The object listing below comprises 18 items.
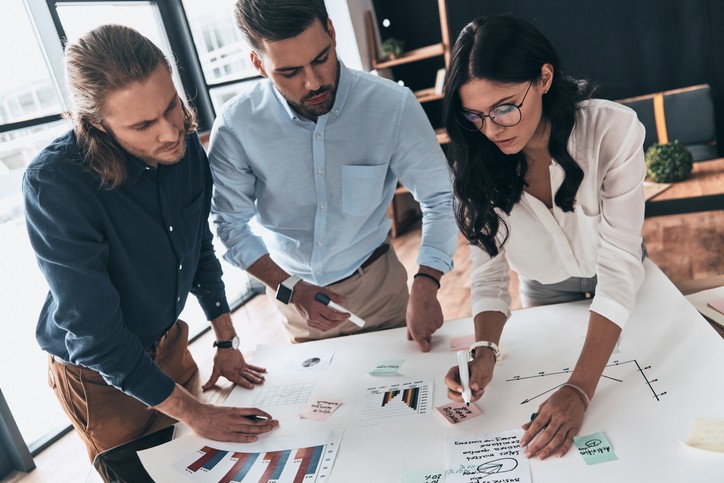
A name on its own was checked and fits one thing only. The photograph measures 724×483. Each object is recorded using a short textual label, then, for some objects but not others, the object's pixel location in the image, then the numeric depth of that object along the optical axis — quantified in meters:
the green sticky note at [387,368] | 1.46
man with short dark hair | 1.63
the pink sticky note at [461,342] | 1.50
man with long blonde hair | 1.24
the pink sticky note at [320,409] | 1.36
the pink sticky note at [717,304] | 1.42
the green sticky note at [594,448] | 1.02
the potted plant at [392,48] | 4.86
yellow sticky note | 0.98
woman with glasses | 1.20
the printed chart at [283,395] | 1.46
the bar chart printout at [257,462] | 1.18
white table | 1.02
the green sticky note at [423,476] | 1.07
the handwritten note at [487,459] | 1.04
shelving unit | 4.70
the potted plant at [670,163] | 3.42
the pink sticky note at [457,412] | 1.22
